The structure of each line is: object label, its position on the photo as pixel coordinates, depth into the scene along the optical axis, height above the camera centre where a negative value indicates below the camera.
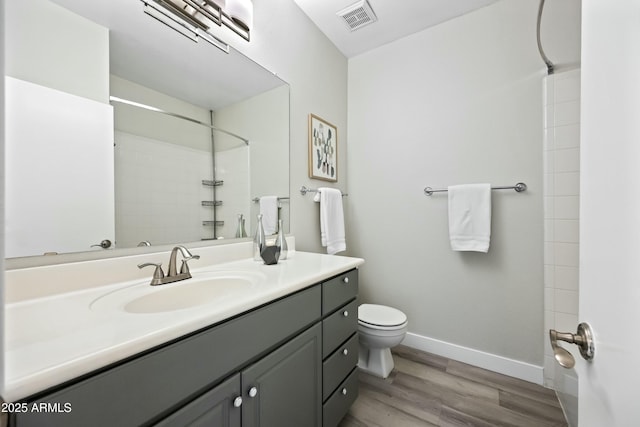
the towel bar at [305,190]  1.73 +0.16
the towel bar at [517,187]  1.54 +0.15
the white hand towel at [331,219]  1.78 -0.06
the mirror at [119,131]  0.72 +0.31
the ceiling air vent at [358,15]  1.66 +1.42
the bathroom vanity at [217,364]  0.41 -0.35
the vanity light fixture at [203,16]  1.01 +0.89
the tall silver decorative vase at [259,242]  1.26 -0.16
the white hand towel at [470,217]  1.60 -0.04
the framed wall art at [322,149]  1.80 +0.50
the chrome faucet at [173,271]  0.88 -0.23
